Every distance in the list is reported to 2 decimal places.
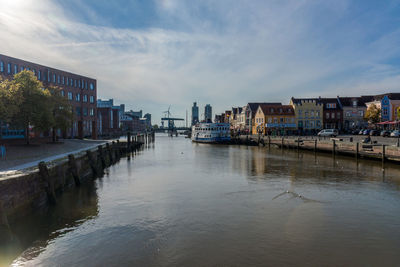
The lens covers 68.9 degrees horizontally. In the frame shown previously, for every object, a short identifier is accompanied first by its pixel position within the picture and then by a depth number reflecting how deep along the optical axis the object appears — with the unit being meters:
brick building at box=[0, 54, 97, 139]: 50.94
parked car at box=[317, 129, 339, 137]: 64.56
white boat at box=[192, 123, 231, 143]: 78.94
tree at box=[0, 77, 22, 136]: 24.86
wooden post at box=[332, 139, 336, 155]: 41.05
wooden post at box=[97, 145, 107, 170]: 32.72
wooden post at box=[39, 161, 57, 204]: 16.08
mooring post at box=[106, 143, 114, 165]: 38.36
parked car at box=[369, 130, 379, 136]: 58.86
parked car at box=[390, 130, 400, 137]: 50.87
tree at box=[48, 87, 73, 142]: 39.72
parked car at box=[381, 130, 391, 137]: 53.84
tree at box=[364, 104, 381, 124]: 71.94
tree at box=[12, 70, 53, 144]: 30.30
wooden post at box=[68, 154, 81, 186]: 21.45
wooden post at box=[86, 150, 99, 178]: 27.53
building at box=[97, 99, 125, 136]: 126.07
